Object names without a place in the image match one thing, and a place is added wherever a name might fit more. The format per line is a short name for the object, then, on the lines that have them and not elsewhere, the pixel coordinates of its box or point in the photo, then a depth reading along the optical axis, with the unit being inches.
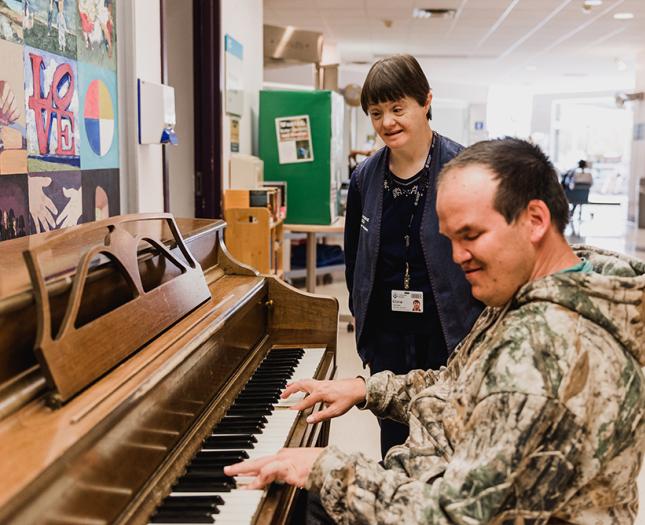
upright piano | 43.7
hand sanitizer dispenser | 120.7
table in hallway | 221.9
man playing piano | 44.8
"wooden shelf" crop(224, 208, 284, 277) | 176.4
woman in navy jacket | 93.0
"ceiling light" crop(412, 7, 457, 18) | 350.0
